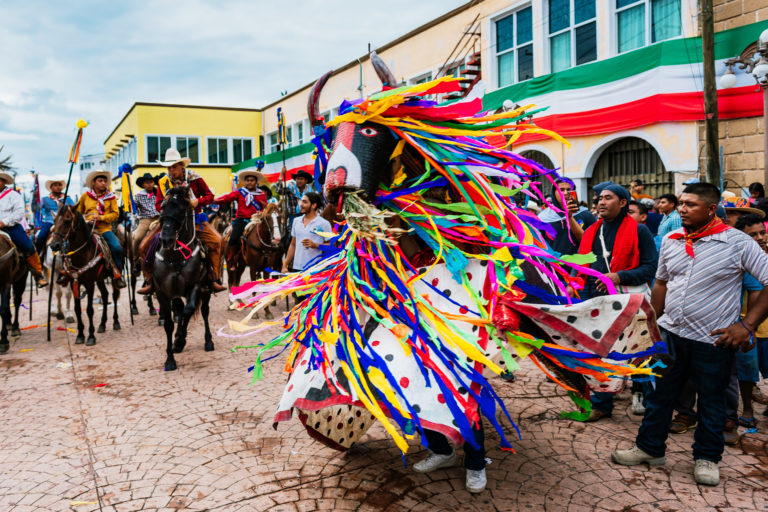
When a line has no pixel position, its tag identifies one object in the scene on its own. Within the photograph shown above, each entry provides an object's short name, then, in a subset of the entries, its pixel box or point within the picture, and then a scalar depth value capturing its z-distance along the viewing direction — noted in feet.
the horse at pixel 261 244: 34.24
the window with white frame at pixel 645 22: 37.35
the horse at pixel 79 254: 27.04
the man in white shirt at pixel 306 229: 25.16
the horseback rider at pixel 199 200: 25.22
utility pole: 31.50
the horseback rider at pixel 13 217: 28.07
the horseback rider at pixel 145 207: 30.10
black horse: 22.62
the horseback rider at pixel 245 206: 35.68
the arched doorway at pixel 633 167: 38.29
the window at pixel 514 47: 47.67
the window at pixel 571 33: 42.80
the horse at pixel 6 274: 27.04
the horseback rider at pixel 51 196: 37.35
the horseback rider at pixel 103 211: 30.07
